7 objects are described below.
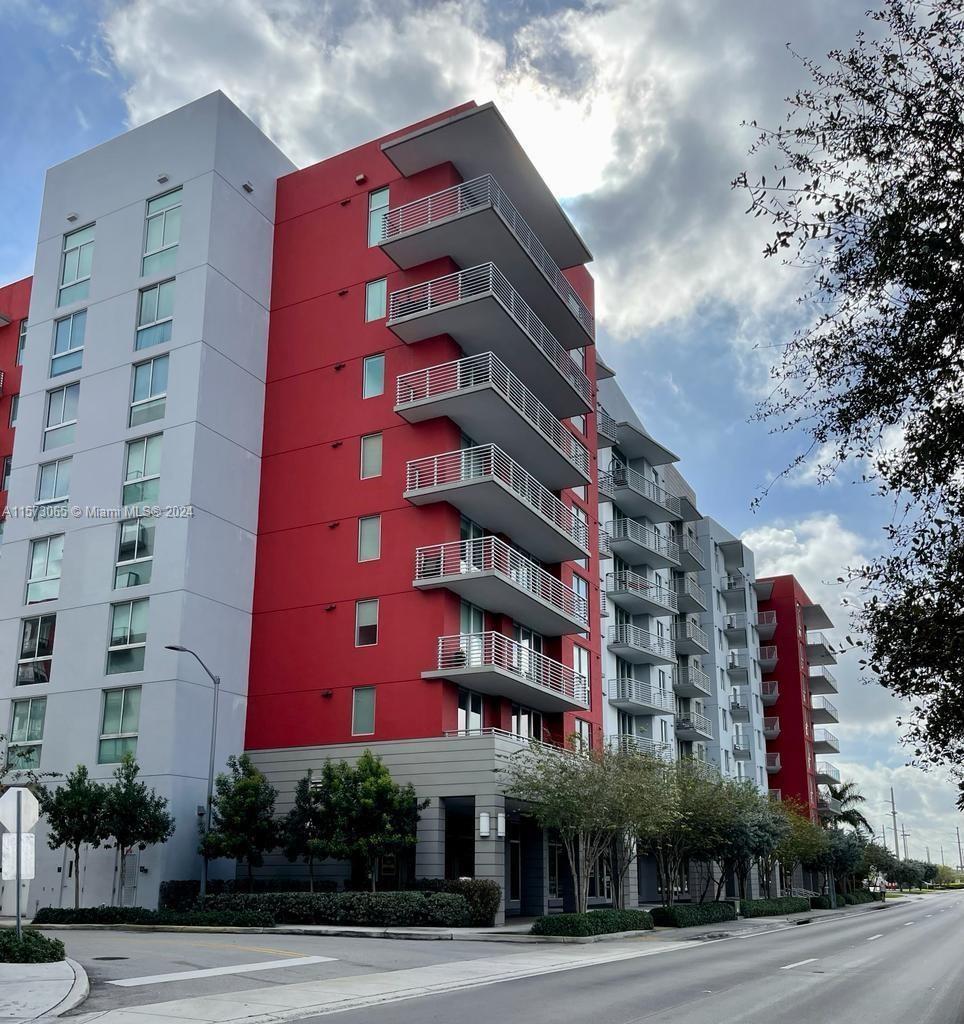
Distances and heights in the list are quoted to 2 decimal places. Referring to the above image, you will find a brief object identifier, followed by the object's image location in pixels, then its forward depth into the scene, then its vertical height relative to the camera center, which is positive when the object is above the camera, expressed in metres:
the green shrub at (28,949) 17.28 -2.01
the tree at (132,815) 30.75 +0.21
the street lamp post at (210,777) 31.52 +1.33
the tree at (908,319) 9.77 +4.73
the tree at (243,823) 31.38 -0.01
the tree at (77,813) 31.16 +0.26
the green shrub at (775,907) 47.03 -3.88
